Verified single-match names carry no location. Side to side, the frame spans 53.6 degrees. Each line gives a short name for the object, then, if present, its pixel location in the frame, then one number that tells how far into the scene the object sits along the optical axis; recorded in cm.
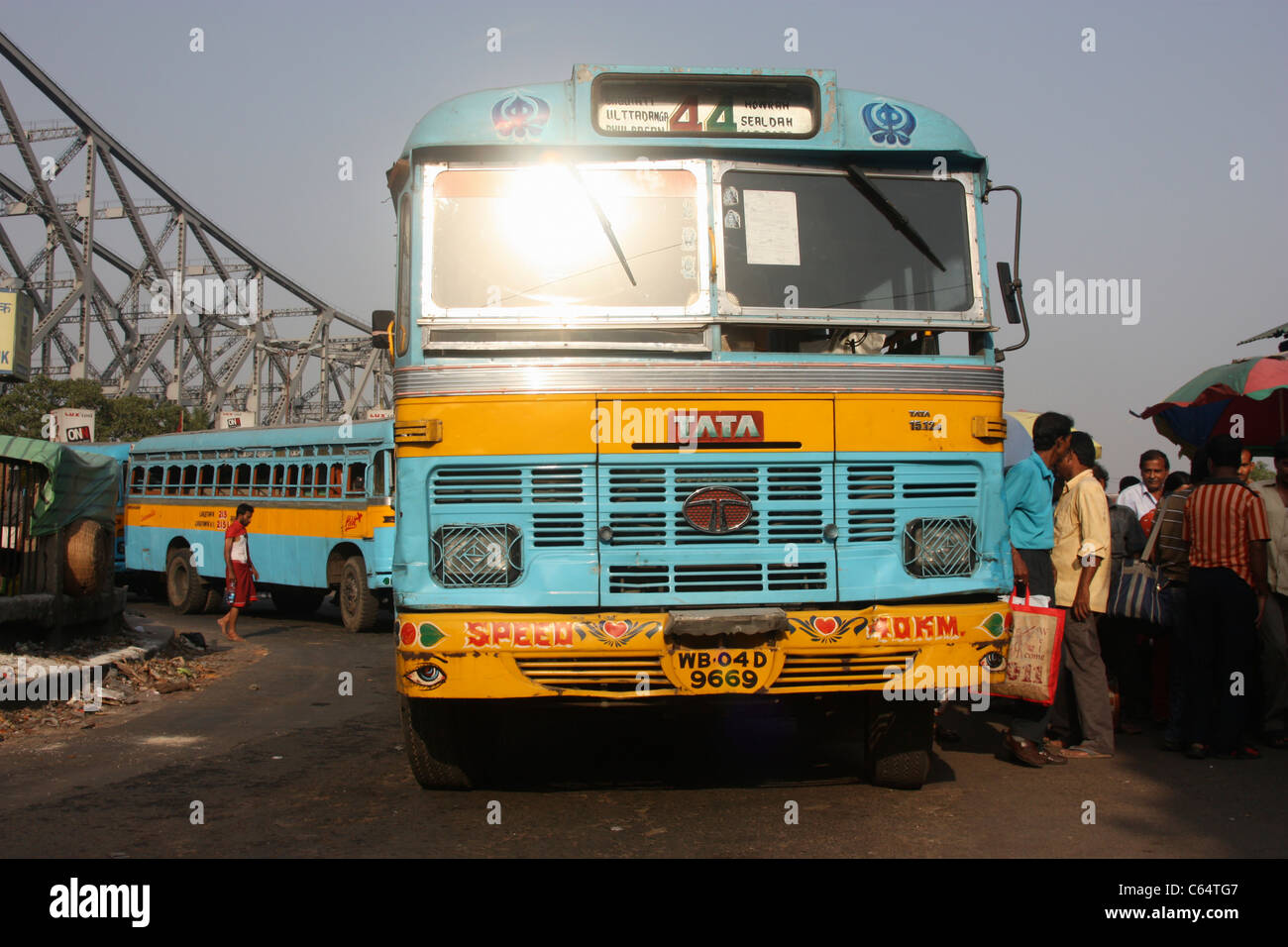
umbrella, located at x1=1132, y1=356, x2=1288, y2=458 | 1005
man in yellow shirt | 666
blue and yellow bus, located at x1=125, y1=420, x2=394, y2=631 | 1622
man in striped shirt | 681
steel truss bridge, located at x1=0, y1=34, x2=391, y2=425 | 7425
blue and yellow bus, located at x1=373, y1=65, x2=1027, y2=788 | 526
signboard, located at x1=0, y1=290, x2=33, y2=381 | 1759
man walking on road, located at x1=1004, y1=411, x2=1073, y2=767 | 667
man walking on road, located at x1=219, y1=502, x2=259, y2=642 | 1515
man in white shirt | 924
